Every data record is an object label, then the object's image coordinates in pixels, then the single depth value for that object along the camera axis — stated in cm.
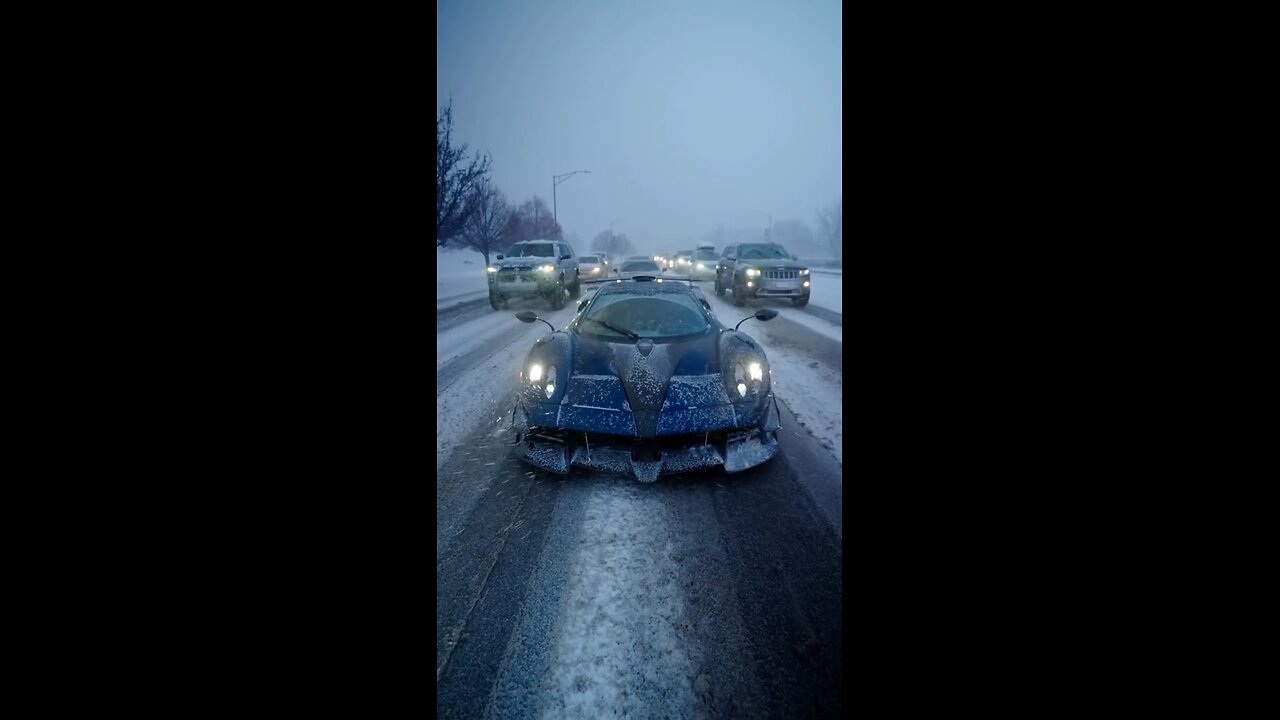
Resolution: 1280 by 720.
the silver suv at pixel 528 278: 1217
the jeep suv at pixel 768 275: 1177
